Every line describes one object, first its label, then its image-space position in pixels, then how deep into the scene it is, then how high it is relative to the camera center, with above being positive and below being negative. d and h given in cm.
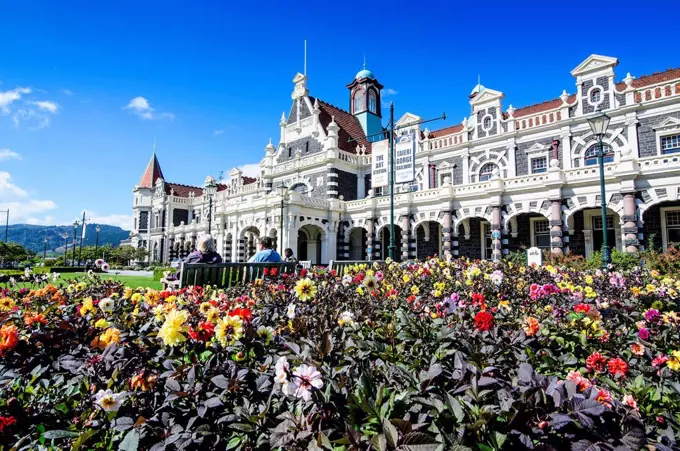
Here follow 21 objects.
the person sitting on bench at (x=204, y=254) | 847 +7
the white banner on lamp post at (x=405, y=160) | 1811 +467
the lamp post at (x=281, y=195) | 2531 +412
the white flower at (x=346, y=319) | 291 -49
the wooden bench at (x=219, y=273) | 721 -33
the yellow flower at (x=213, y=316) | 252 -40
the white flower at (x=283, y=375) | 159 -53
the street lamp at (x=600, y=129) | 1235 +431
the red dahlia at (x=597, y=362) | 226 -64
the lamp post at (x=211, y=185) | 2596 +492
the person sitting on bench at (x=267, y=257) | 929 -1
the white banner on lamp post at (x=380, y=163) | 1984 +497
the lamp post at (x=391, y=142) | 1672 +536
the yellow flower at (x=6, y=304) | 391 -50
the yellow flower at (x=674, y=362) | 232 -66
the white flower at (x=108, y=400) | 159 -61
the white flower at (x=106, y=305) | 331 -43
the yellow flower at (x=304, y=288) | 350 -29
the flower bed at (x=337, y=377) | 143 -61
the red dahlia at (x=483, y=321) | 255 -44
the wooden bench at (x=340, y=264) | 945 -23
